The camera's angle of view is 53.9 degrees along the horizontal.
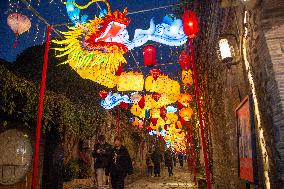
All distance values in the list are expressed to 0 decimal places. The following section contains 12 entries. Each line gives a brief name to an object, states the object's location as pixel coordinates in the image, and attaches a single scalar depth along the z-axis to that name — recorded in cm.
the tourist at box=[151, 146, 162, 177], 2370
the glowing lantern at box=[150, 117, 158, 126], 2110
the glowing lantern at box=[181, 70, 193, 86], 1268
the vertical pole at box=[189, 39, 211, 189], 837
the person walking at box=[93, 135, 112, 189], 1059
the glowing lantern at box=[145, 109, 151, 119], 2028
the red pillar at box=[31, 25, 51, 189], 821
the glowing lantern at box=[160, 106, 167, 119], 2050
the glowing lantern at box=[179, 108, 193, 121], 1525
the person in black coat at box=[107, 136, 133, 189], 937
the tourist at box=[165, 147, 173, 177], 2408
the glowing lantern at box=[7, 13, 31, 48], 882
